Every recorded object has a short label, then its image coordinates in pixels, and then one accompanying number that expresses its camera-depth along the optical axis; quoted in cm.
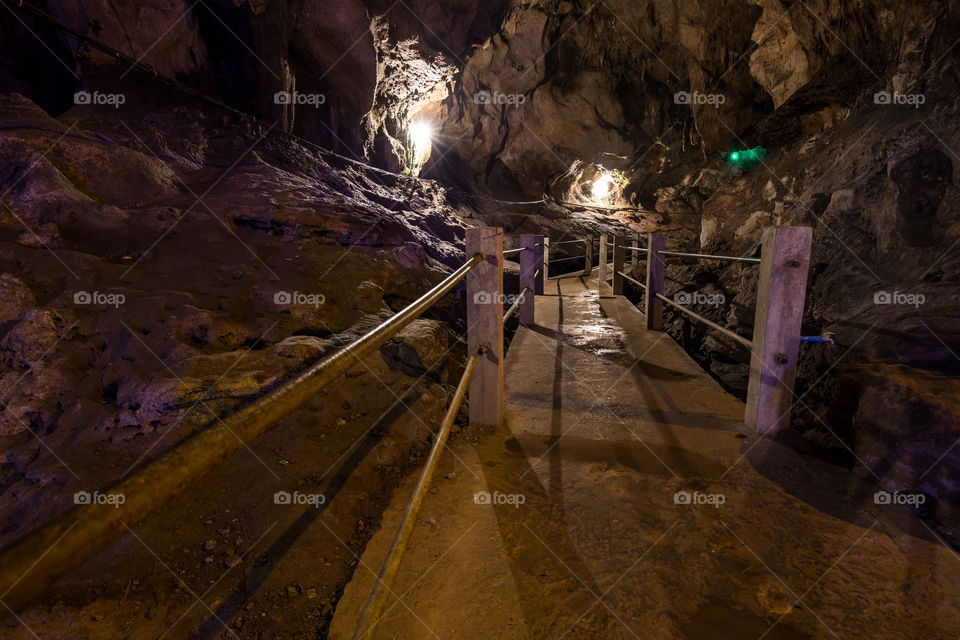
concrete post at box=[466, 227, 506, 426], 241
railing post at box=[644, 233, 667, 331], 511
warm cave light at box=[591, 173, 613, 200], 2169
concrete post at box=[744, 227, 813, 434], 241
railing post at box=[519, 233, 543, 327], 546
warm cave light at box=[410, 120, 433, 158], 1653
